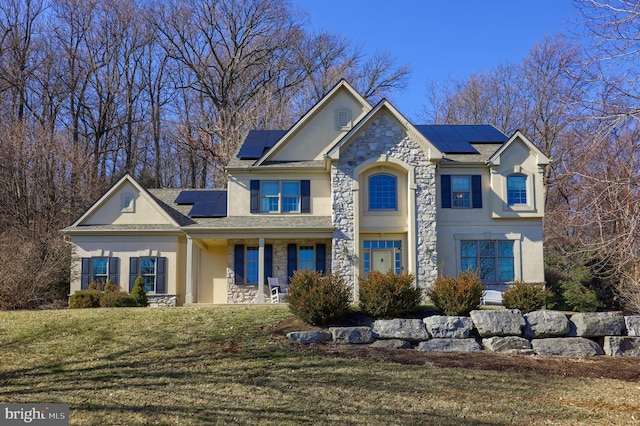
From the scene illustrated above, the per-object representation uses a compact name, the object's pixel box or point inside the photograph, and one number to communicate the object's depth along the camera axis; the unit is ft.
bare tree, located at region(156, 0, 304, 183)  121.29
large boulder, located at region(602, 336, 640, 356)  45.24
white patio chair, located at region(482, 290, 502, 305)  65.32
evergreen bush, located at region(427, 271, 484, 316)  48.57
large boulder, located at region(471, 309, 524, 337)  45.37
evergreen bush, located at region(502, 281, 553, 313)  51.24
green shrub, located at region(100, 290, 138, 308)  64.03
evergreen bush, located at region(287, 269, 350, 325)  45.80
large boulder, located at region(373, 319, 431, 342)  44.83
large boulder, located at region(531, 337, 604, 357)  44.57
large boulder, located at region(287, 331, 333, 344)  42.83
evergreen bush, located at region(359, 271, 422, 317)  48.24
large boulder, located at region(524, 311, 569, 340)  45.93
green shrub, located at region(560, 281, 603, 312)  75.36
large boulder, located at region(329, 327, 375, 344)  43.93
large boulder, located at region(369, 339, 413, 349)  43.78
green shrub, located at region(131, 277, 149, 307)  69.05
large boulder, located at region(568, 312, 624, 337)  46.24
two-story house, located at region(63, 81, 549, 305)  70.33
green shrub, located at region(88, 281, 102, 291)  70.98
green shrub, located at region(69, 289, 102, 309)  64.59
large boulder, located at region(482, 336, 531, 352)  44.32
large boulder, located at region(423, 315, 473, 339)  45.24
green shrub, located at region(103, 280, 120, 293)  70.38
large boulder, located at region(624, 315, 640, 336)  46.60
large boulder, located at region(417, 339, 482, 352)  43.88
